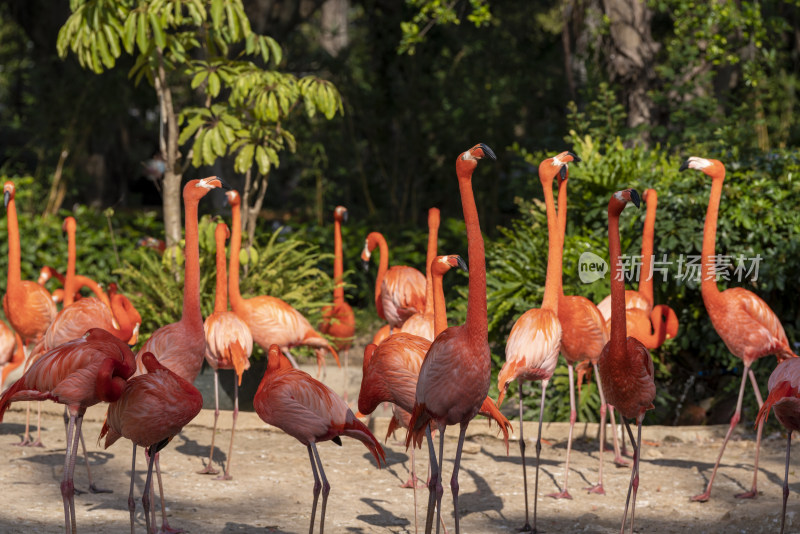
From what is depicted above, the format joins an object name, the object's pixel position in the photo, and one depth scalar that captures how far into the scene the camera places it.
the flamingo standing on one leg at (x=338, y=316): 14.72
